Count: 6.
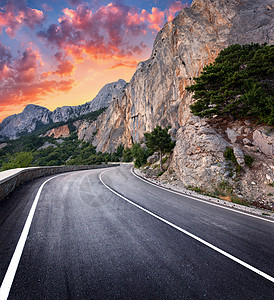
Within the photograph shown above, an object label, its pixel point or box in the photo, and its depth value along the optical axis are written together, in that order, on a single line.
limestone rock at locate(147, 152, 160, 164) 21.22
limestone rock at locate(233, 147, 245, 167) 8.84
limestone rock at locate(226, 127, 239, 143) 10.72
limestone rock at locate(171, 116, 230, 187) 9.43
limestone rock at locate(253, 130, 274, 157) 8.69
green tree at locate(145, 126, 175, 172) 14.30
